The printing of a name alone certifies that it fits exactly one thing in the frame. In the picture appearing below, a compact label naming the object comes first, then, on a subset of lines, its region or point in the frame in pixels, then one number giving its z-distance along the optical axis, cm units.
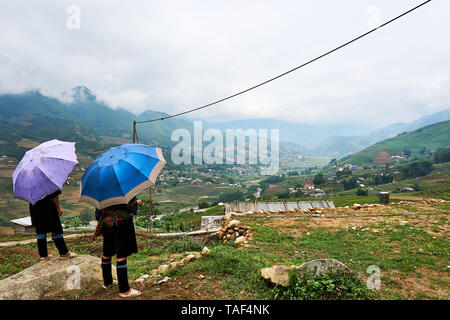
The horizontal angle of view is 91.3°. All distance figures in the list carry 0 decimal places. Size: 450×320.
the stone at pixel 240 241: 801
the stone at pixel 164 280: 485
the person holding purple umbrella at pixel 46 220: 482
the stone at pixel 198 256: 605
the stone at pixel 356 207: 1198
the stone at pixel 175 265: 552
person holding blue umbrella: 364
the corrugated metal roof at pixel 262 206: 1541
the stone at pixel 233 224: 952
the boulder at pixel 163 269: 560
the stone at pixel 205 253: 611
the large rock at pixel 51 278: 413
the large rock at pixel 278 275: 416
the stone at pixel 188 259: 581
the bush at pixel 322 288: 390
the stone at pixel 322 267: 428
